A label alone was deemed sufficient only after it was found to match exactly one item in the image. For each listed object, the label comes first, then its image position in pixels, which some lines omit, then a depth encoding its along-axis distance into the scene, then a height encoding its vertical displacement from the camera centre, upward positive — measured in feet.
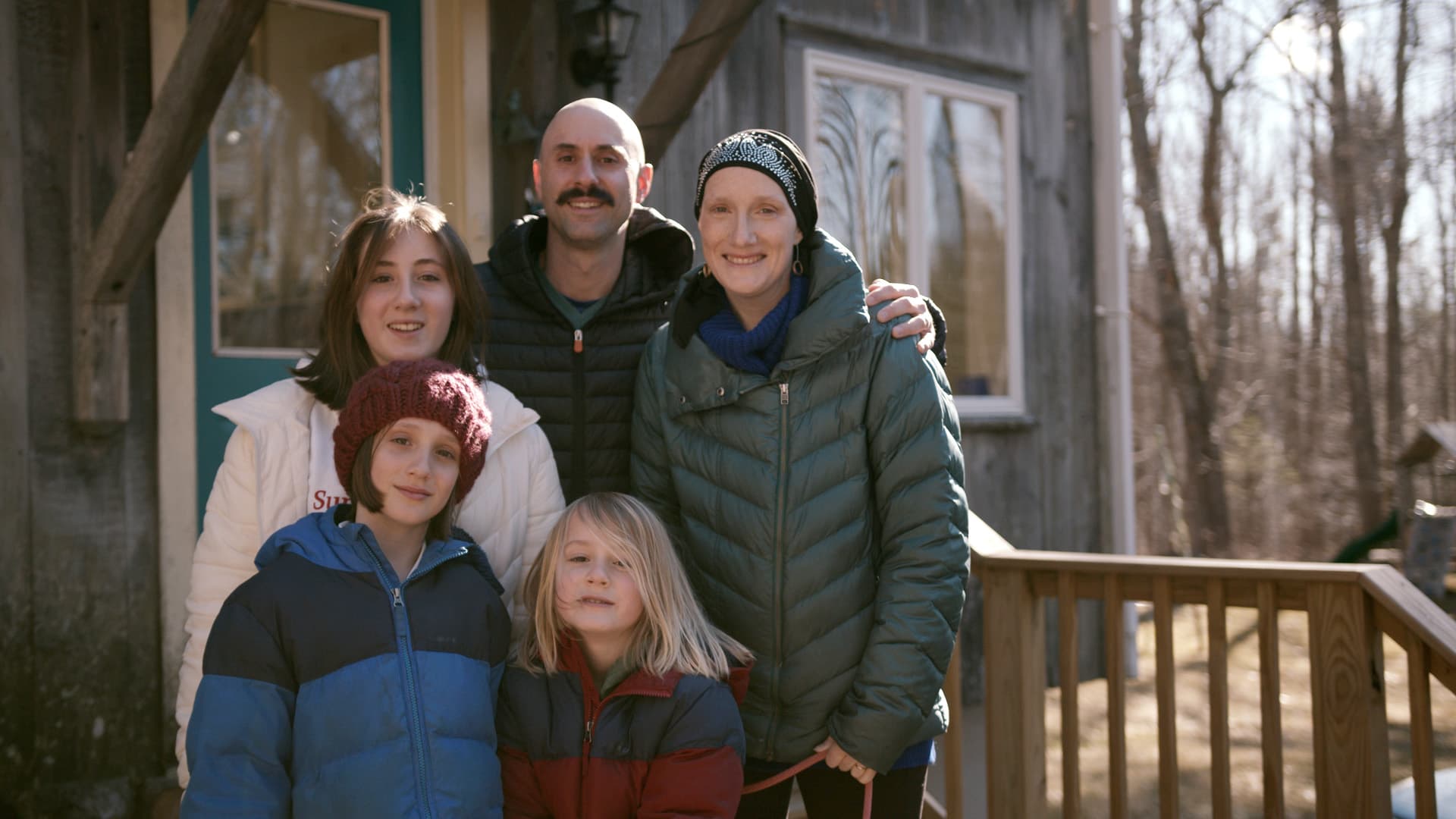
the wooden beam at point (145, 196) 9.58 +2.01
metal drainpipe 21.31 +2.61
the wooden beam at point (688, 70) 11.98 +3.58
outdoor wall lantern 13.62 +4.33
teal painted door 12.53 +2.88
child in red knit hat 5.68 -1.06
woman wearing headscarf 6.63 -0.44
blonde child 6.41 -1.41
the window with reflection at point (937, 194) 18.03 +3.59
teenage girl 6.47 +0.06
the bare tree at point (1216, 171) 46.52 +9.67
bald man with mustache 8.10 +0.83
